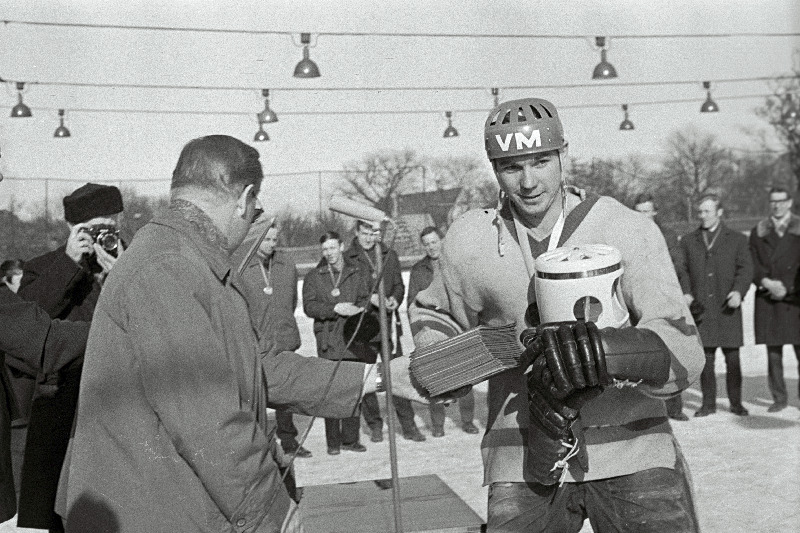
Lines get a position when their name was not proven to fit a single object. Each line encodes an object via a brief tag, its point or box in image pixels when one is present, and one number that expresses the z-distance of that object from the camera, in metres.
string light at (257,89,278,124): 19.73
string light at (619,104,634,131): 27.61
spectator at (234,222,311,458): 8.65
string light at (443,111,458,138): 25.30
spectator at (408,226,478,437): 9.66
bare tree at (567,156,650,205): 25.77
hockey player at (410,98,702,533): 3.23
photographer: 4.48
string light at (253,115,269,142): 22.50
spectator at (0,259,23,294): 11.80
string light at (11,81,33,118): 19.67
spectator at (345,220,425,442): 9.48
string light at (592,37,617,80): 16.42
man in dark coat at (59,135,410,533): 2.60
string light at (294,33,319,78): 14.71
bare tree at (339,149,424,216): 21.84
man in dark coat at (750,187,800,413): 9.84
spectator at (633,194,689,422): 9.66
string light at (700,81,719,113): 24.25
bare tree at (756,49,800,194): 29.83
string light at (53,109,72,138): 20.67
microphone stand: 3.32
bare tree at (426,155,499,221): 21.91
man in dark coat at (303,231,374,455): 9.16
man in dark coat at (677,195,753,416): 9.75
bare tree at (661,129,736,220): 29.31
